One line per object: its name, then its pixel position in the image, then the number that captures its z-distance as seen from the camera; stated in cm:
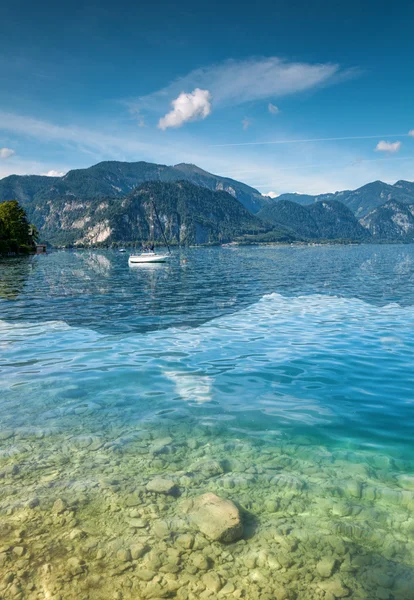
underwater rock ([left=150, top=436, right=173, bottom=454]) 1030
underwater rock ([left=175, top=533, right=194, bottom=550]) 681
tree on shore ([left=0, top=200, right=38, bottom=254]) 13288
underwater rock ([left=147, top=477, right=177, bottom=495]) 845
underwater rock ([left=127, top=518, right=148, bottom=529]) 733
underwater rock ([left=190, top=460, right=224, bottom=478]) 923
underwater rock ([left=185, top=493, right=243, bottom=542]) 702
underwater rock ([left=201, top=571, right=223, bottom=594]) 595
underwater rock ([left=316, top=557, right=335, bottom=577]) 625
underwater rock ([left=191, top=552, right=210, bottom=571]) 636
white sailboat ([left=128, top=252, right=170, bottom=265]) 11306
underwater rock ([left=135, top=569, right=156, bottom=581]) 613
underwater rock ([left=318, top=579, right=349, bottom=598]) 584
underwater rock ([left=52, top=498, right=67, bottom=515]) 772
